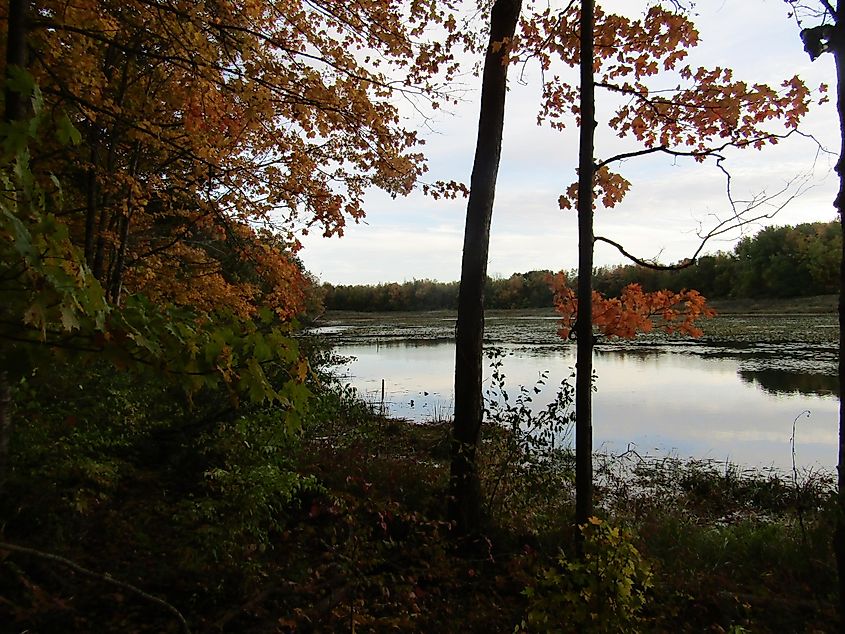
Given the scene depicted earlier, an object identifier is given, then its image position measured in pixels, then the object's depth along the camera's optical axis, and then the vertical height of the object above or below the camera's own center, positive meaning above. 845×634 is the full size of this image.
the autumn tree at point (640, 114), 4.77 +1.73
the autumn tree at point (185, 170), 1.81 +1.65
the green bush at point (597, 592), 3.31 -1.70
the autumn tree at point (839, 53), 3.39 +1.59
